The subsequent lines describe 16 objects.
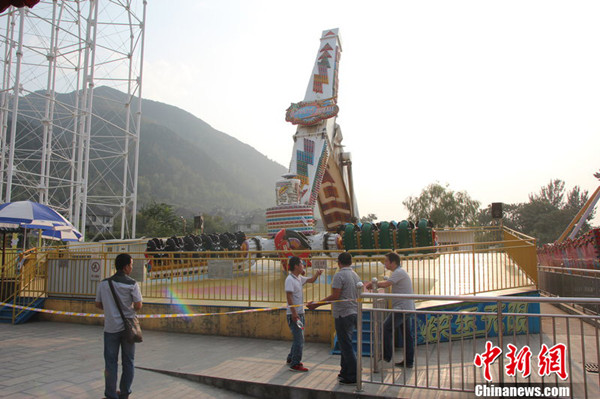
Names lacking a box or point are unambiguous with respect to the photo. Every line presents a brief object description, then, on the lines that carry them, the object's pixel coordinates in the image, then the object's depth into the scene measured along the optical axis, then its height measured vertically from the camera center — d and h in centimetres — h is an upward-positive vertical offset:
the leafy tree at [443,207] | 4456 +427
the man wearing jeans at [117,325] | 491 -89
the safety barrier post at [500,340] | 457 -97
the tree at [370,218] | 6311 +440
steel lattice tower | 2642 +1096
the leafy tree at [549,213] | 4228 +370
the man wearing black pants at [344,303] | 561 -74
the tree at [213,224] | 7944 +428
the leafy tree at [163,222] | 4491 +270
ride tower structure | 2652 +651
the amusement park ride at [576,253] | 1091 -13
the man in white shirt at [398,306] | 584 -79
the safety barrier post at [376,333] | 559 -115
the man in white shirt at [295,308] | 615 -87
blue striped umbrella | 1038 +72
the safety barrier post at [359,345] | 521 -118
